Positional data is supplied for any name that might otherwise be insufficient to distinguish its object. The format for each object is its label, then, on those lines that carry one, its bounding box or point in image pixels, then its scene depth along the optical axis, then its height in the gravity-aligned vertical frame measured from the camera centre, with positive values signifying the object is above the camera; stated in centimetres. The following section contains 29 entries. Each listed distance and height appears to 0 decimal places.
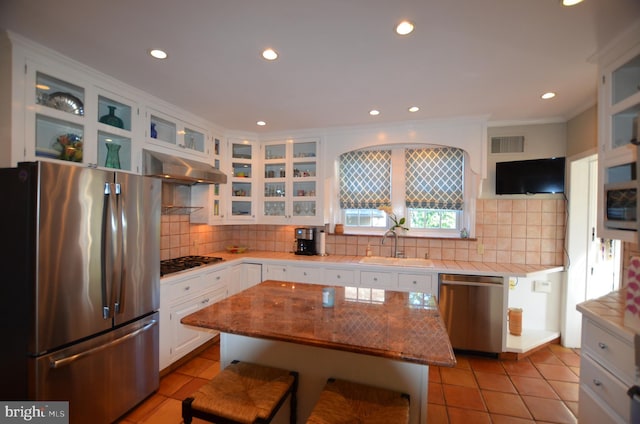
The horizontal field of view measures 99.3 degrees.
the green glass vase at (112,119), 216 +72
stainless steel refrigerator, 148 -49
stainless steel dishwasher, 267 -98
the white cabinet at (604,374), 133 -86
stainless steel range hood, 244 +38
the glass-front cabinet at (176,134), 260 +79
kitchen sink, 303 -58
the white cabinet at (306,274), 316 -75
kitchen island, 116 -57
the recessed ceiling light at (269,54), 177 +103
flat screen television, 287 +40
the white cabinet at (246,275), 332 -81
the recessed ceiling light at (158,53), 178 +103
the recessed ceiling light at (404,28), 150 +104
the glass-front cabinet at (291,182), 357 +37
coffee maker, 355 -41
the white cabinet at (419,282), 281 -74
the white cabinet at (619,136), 156 +49
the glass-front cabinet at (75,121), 173 +63
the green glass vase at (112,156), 221 +42
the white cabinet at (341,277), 306 -75
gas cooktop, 253 -57
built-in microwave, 153 +10
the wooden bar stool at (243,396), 113 -83
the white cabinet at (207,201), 329 +9
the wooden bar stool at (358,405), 109 -83
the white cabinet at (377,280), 293 -75
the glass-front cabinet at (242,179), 365 +41
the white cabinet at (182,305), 233 -91
